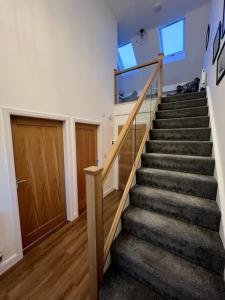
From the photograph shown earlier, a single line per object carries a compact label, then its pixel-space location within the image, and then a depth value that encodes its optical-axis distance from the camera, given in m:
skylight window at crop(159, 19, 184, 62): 4.59
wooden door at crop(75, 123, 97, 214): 2.82
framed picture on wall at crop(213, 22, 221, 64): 2.02
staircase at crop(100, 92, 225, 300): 1.15
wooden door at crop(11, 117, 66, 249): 1.93
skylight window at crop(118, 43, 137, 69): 5.62
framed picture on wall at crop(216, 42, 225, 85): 1.64
